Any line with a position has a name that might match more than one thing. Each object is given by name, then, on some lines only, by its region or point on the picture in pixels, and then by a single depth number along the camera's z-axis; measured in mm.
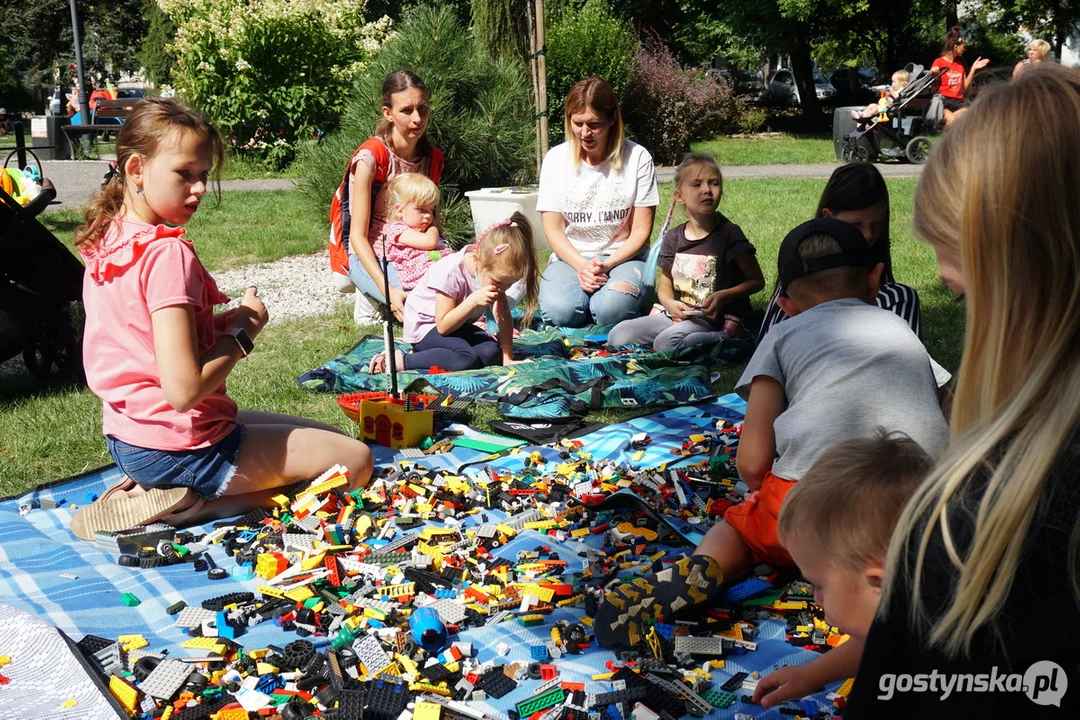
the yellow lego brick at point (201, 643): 3016
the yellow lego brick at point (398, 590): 3295
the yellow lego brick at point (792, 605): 3139
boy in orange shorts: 2910
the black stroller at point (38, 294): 5523
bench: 28078
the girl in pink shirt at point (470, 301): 5605
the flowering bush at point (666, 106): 21125
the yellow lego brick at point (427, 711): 2605
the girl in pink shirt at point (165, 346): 3586
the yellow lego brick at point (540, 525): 3824
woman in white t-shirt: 6859
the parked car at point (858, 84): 32844
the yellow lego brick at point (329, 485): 4008
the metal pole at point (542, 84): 8977
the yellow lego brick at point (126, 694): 2717
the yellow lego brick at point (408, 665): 2855
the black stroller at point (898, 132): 17219
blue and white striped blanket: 2930
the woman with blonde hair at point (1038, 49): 13750
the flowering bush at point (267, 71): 17312
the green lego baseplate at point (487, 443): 4734
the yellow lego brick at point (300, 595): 3285
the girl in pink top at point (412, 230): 6621
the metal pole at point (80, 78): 25453
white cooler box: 8562
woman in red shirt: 16844
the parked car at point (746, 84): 30200
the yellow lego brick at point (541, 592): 3266
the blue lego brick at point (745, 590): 3232
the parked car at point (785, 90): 33094
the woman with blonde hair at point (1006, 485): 1360
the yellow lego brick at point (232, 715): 2648
